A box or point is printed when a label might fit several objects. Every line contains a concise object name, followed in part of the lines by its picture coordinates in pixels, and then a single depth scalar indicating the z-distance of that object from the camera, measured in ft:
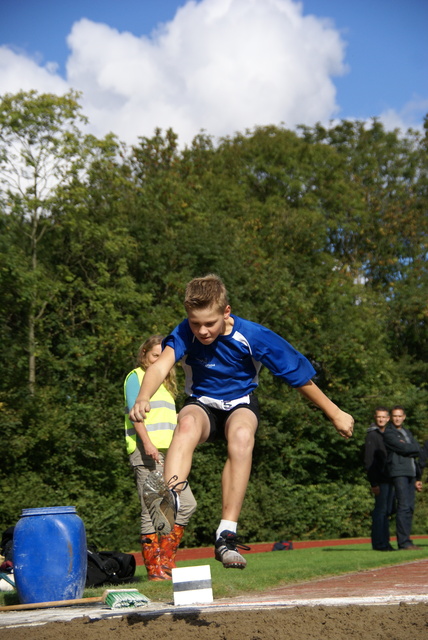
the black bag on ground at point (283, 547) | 52.43
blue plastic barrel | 21.42
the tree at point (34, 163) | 61.21
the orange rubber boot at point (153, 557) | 25.29
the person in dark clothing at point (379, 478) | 41.47
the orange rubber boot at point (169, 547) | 22.71
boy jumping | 16.19
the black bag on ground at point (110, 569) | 26.37
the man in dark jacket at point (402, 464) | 39.93
